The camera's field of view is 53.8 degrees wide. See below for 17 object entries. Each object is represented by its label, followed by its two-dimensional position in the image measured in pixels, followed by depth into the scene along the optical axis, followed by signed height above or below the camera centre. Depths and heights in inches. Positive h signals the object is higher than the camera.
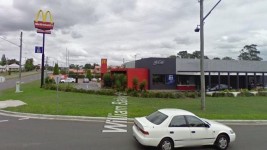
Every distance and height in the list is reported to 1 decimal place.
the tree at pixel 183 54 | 5099.4 +589.1
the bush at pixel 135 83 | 1314.2 +2.5
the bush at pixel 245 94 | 1237.1 -48.1
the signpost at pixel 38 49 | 1404.3 +182.6
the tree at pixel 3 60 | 6881.9 +636.6
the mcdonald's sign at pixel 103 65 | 2036.9 +144.2
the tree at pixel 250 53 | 4577.3 +541.4
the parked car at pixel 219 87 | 1657.2 -21.1
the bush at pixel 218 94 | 1190.9 -46.5
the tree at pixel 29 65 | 5885.8 +409.2
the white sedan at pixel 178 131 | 321.4 -60.3
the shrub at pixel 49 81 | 1616.3 +14.1
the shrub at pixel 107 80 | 1643.5 +21.5
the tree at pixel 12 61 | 7464.6 +633.3
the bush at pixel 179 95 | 1069.6 -46.6
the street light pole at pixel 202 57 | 701.3 +71.4
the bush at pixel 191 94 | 1096.2 -43.6
